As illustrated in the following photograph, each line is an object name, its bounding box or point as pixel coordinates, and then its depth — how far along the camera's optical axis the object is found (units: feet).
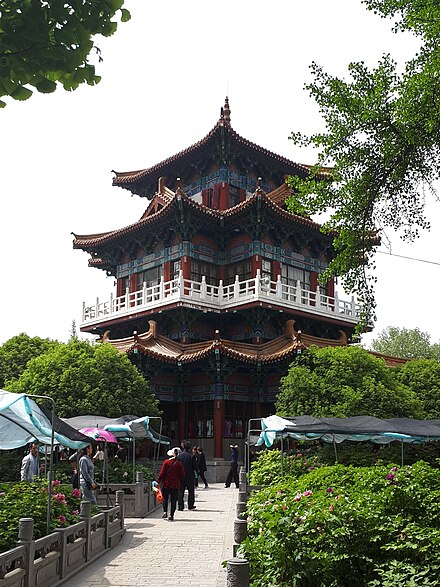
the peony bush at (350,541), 19.00
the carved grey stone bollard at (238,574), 17.72
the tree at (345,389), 79.92
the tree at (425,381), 98.94
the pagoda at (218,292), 103.19
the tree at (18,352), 107.16
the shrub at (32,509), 28.76
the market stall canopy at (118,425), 61.21
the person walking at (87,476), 45.89
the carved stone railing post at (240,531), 28.71
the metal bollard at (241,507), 38.22
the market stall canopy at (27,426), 34.50
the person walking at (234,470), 84.53
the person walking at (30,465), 51.13
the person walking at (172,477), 52.70
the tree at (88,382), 86.33
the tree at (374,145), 42.57
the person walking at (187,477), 58.65
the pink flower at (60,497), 37.77
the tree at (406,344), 187.62
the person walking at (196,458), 76.38
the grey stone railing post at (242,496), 51.33
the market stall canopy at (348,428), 58.08
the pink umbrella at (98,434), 57.82
